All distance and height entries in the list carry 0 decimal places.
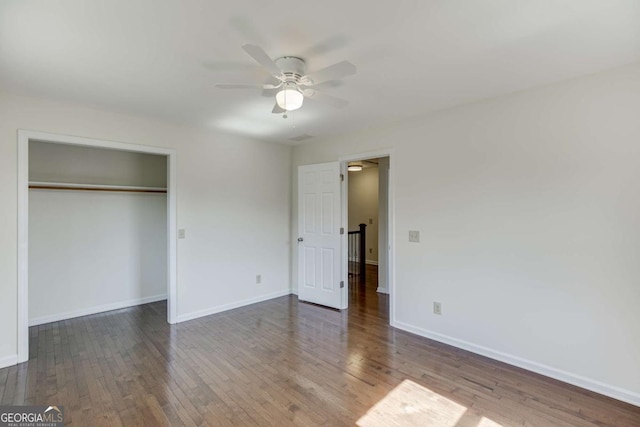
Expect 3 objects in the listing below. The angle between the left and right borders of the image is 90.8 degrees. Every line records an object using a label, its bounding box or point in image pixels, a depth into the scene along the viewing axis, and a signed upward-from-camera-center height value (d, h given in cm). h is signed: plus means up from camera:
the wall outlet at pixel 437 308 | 340 -100
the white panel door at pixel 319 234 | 449 -27
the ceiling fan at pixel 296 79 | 197 +93
